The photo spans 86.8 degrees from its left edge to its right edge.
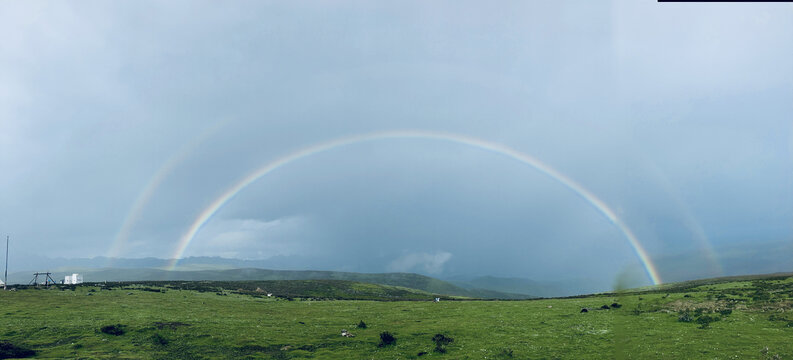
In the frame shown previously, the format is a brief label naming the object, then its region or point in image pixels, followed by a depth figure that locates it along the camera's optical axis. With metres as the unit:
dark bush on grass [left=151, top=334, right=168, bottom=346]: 43.00
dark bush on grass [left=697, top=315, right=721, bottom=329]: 41.50
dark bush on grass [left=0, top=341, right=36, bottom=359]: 37.25
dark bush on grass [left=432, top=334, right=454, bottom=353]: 40.91
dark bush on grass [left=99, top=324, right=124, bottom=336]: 45.91
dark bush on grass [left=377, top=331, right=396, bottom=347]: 42.97
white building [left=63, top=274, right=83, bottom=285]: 104.12
